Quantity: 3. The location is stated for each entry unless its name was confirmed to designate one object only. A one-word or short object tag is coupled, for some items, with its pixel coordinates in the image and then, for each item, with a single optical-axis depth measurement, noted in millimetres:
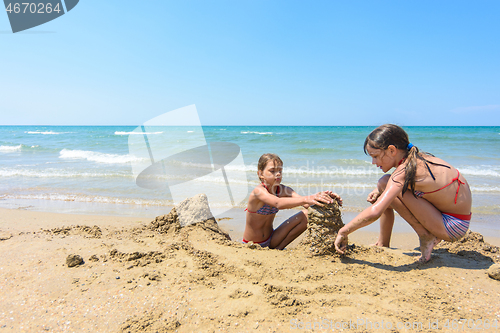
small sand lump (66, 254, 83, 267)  2568
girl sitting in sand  3172
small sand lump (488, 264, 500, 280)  2422
